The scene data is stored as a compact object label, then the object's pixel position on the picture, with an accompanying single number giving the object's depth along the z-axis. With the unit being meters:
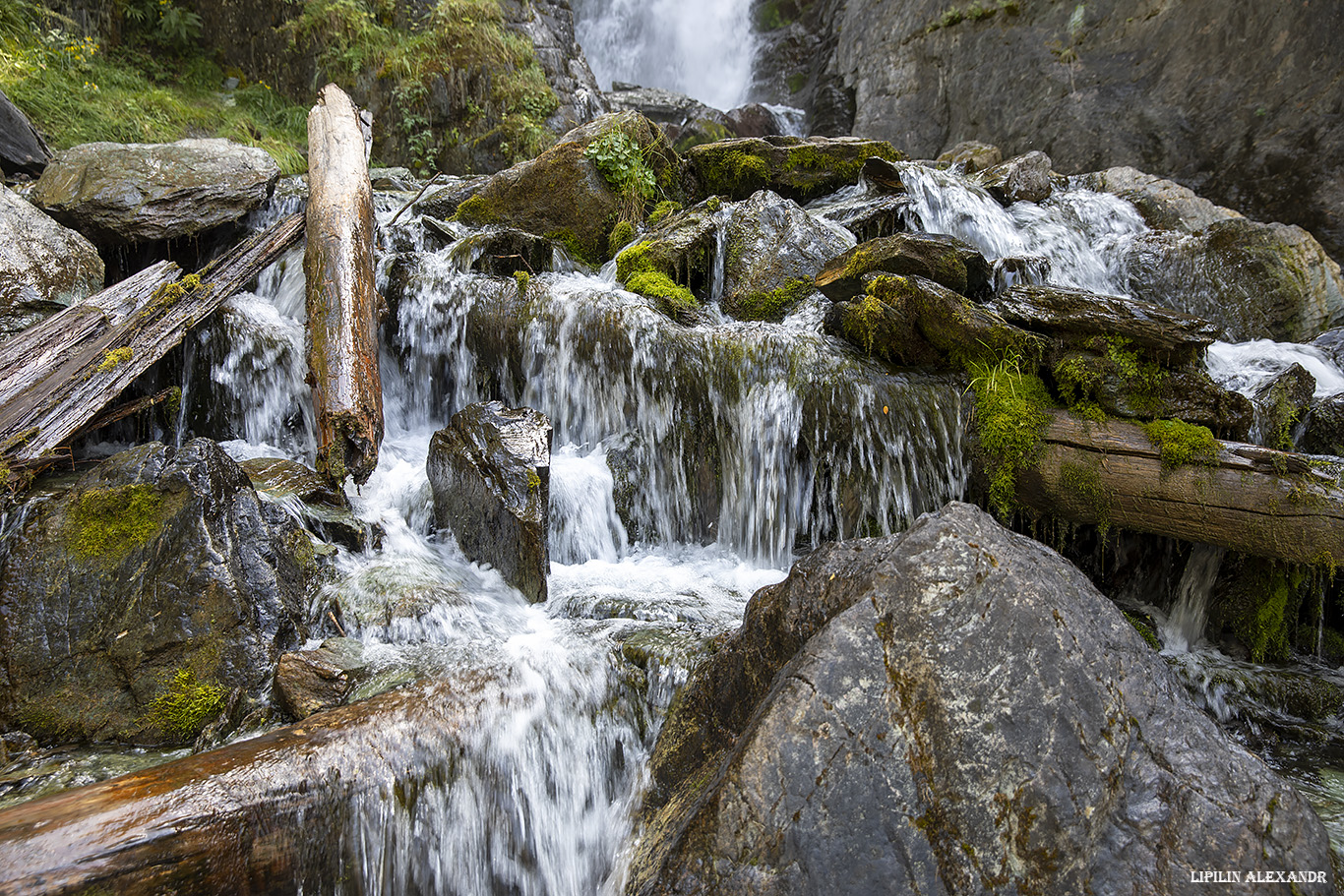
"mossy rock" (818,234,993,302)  5.46
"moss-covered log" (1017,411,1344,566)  3.56
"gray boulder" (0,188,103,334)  5.35
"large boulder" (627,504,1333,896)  1.86
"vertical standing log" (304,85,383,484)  4.79
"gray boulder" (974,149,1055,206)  9.08
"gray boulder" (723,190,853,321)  6.36
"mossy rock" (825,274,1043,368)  4.79
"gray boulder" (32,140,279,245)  6.46
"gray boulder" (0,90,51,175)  7.07
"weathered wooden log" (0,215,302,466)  4.14
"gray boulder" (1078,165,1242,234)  8.46
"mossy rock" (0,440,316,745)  2.96
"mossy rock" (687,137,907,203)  8.73
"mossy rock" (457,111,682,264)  7.87
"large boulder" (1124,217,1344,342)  7.13
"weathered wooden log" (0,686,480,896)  1.96
